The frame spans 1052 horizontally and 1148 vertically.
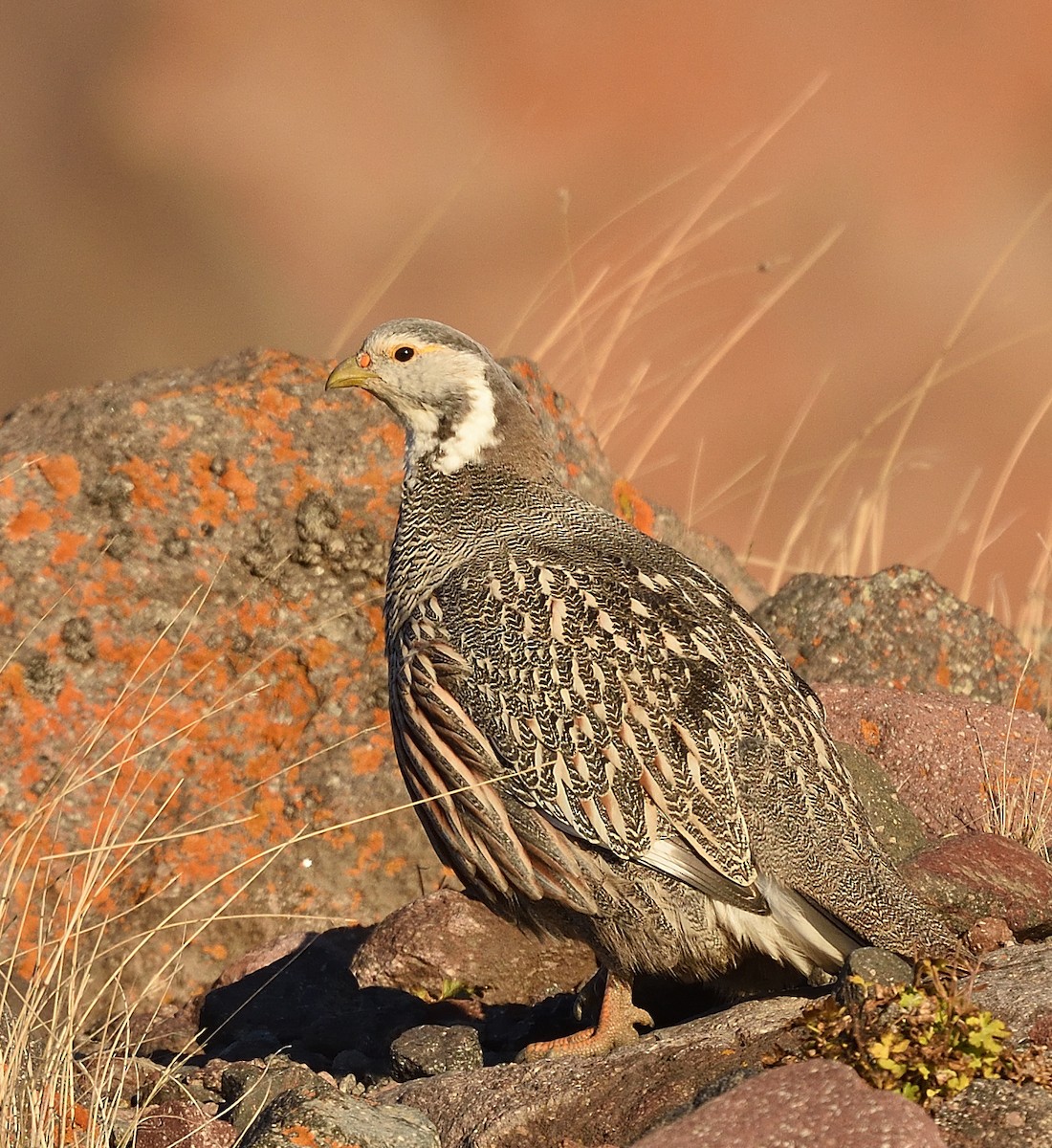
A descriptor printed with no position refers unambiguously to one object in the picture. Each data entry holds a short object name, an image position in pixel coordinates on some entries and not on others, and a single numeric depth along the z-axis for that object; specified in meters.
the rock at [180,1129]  8.85
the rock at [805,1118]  7.32
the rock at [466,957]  12.16
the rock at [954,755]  12.80
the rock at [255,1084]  9.14
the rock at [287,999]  12.44
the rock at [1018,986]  8.45
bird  9.80
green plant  7.93
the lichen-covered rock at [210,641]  13.39
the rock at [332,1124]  8.16
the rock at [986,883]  10.85
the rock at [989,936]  10.46
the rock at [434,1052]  10.45
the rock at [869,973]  8.54
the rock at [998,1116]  7.58
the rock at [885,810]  12.15
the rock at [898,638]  15.27
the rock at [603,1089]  8.52
